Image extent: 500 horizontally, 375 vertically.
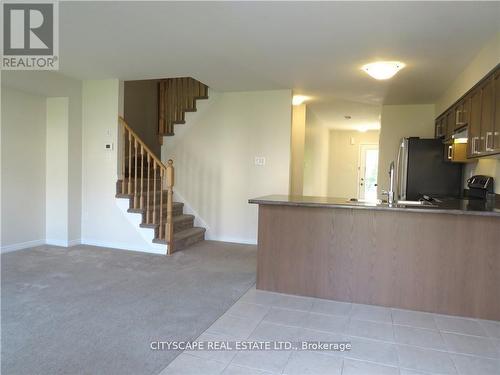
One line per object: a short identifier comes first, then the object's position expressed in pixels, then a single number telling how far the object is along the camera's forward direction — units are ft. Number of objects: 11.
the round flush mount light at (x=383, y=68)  11.94
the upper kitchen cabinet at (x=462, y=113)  11.77
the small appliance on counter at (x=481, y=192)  10.66
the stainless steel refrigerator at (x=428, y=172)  15.71
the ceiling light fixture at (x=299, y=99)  18.33
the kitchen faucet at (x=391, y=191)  10.26
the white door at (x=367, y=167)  32.91
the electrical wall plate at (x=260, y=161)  17.58
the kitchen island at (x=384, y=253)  9.16
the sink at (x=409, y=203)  10.26
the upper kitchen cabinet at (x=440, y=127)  15.67
